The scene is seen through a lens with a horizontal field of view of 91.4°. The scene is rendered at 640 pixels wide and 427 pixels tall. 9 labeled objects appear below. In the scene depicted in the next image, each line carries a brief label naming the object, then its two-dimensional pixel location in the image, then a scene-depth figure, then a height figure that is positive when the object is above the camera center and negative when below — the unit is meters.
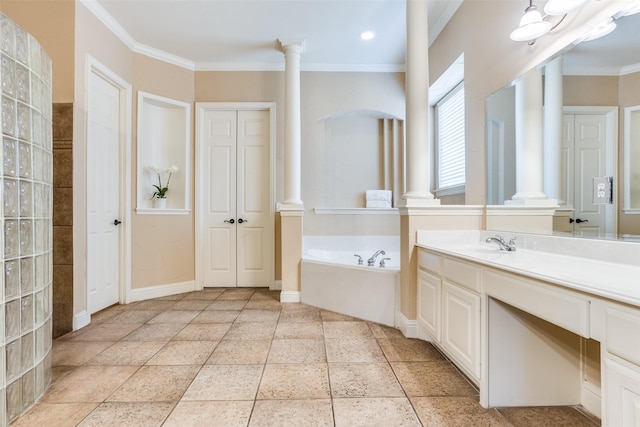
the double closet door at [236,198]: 3.94 +0.17
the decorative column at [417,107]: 2.43 +0.82
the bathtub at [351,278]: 2.66 -0.62
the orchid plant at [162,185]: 3.65 +0.32
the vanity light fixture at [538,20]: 1.57 +1.03
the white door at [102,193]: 2.85 +0.18
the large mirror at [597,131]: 1.36 +0.39
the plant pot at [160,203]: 3.62 +0.10
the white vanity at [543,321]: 0.89 -0.44
